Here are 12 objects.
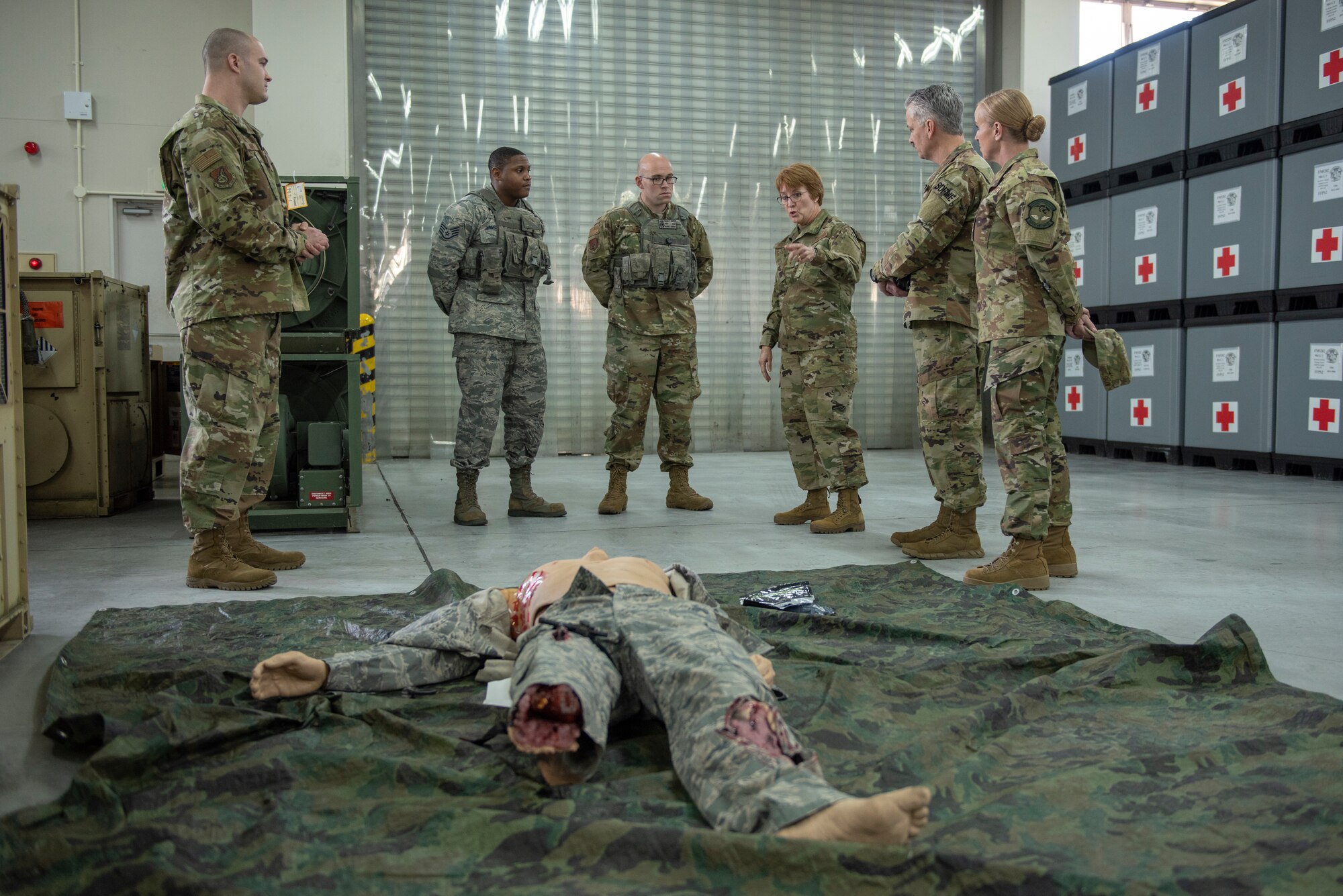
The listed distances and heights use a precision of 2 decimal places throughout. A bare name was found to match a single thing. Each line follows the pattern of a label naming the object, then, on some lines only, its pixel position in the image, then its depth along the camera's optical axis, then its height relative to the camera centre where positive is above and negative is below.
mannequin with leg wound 1.44 -0.54
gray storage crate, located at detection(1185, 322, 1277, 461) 7.15 -0.06
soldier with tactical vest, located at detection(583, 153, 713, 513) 5.30 +0.37
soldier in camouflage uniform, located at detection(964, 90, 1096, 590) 3.40 +0.21
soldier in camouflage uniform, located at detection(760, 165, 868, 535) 4.79 +0.23
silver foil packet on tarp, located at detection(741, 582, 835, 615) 3.00 -0.65
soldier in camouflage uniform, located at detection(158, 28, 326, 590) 3.44 +0.33
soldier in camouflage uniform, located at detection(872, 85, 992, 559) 4.02 +0.26
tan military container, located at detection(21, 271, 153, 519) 5.34 -0.12
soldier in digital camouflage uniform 5.02 +0.38
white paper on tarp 2.14 -0.67
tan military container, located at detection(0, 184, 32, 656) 2.79 -0.21
